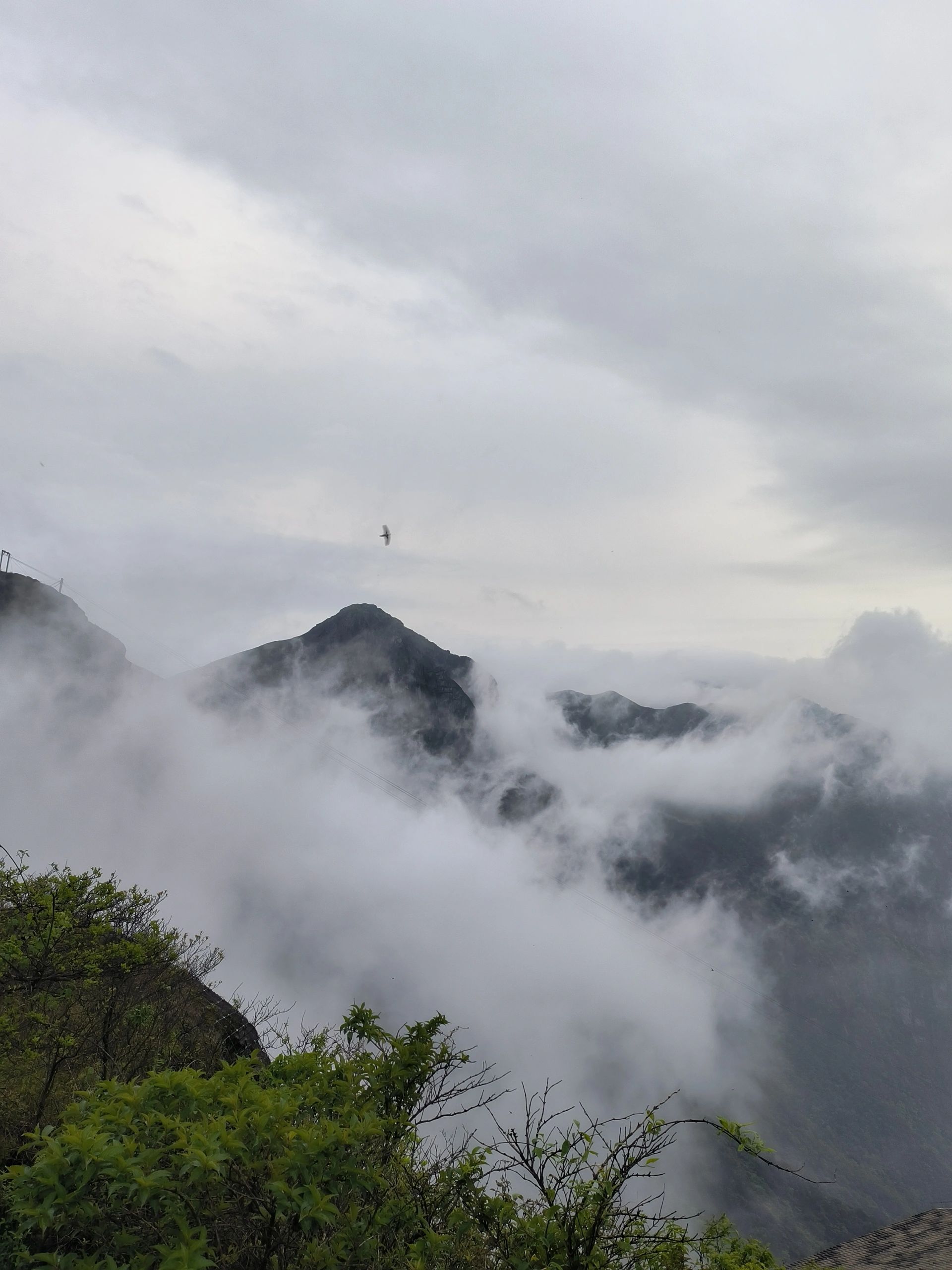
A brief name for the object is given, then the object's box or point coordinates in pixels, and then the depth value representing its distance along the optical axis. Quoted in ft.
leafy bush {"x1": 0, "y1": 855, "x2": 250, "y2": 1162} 60.95
